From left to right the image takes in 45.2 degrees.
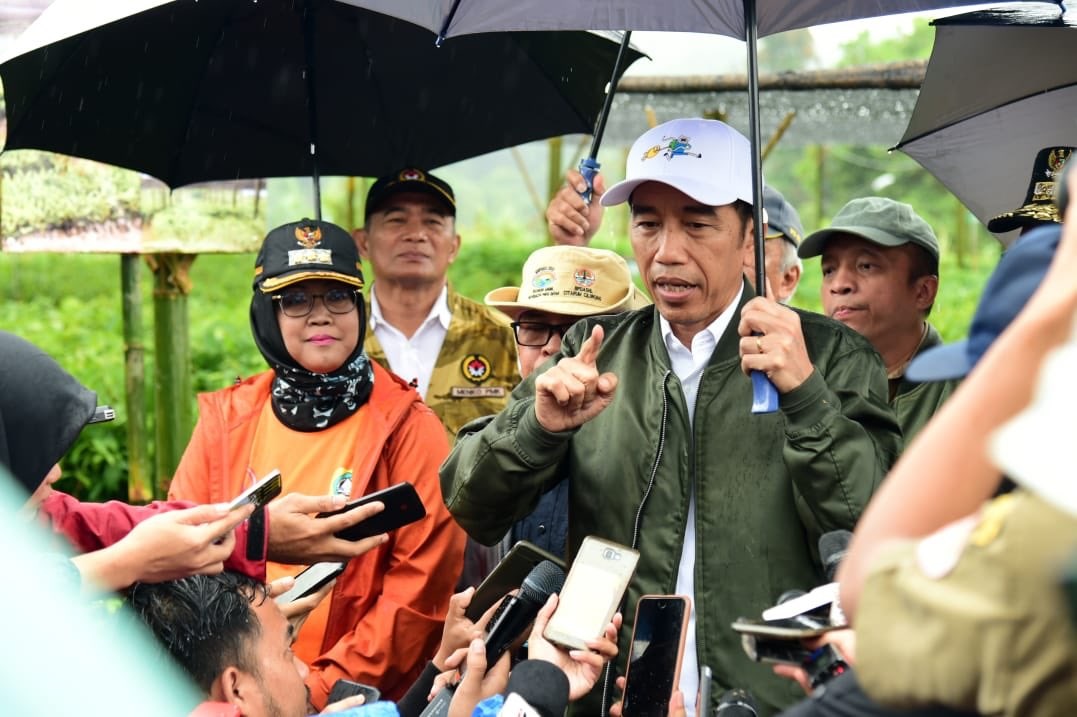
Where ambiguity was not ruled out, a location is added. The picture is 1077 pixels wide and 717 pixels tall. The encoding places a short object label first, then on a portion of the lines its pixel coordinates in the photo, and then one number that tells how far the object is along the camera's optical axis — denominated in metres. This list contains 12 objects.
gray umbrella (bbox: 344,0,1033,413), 3.09
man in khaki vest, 5.03
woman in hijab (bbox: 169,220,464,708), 3.80
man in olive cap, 4.34
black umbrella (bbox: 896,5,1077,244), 4.16
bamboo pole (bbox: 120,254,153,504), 6.68
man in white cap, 2.84
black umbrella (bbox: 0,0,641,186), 4.46
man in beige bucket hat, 4.17
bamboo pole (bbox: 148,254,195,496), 6.52
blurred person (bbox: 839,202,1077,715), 1.17
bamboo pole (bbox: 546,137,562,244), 11.20
